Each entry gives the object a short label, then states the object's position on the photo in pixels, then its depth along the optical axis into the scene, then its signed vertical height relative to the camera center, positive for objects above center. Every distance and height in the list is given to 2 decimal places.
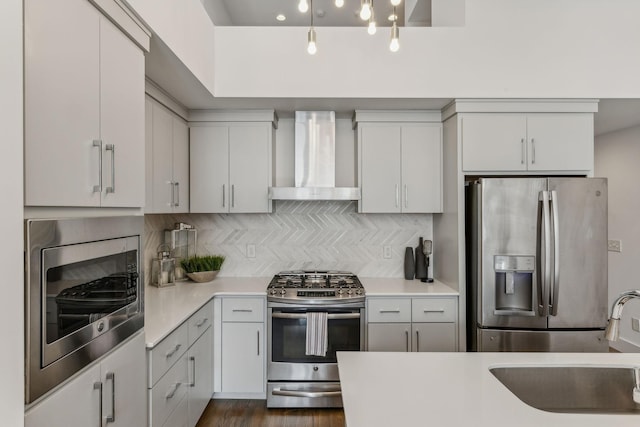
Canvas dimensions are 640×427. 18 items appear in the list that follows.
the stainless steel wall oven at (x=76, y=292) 1.06 -0.26
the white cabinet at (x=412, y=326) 2.96 -0.85
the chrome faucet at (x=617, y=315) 1.27 -0.33
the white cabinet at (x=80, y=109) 1.09 +0.35
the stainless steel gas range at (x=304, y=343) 2.91 -0.97
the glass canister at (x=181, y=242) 3.32 -0.25
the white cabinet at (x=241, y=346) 3.01 -1.02
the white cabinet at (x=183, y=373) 1.91 -0.92
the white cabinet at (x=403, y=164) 3.27 +0.42
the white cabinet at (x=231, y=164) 3.30 +0.42
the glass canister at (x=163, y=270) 3.12 -0.46
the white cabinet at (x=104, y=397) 1.13 -0.62
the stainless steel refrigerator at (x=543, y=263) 2.65 -0.33
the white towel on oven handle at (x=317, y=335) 2.87 -0.89
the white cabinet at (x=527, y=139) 2.93 +0.57
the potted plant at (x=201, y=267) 3.30 -0.46
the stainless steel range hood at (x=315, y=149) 3.35 +0.56
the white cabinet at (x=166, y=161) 2.58 +0.39
